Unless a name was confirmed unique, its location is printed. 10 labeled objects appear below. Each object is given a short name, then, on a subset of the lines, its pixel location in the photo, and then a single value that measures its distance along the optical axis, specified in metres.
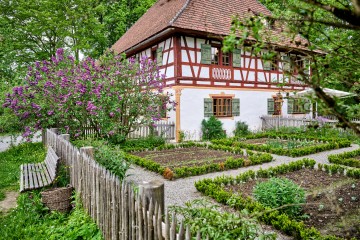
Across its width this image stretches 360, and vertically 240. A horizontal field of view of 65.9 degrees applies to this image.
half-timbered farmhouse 14.64
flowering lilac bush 10.47
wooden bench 5.01
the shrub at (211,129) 15.13
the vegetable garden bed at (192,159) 7.90
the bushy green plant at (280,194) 4.88
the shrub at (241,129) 16.48
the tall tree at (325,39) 1.30
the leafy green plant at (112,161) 5.55
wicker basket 4.73
